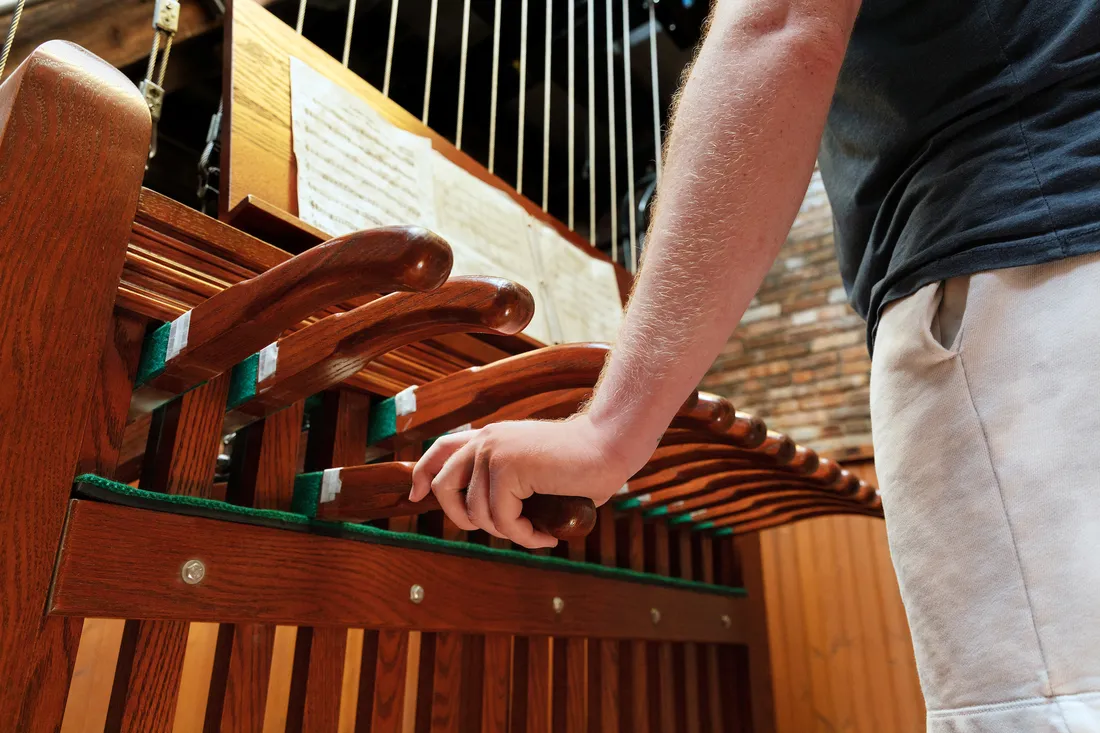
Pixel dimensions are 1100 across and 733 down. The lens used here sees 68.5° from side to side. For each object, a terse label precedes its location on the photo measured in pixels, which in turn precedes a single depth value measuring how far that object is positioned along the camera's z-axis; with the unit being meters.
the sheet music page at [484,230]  1.63
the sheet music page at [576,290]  1.86
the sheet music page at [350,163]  1.36
